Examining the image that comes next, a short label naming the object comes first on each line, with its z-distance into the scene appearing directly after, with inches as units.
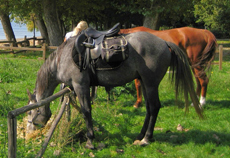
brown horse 255.4
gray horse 163.5
